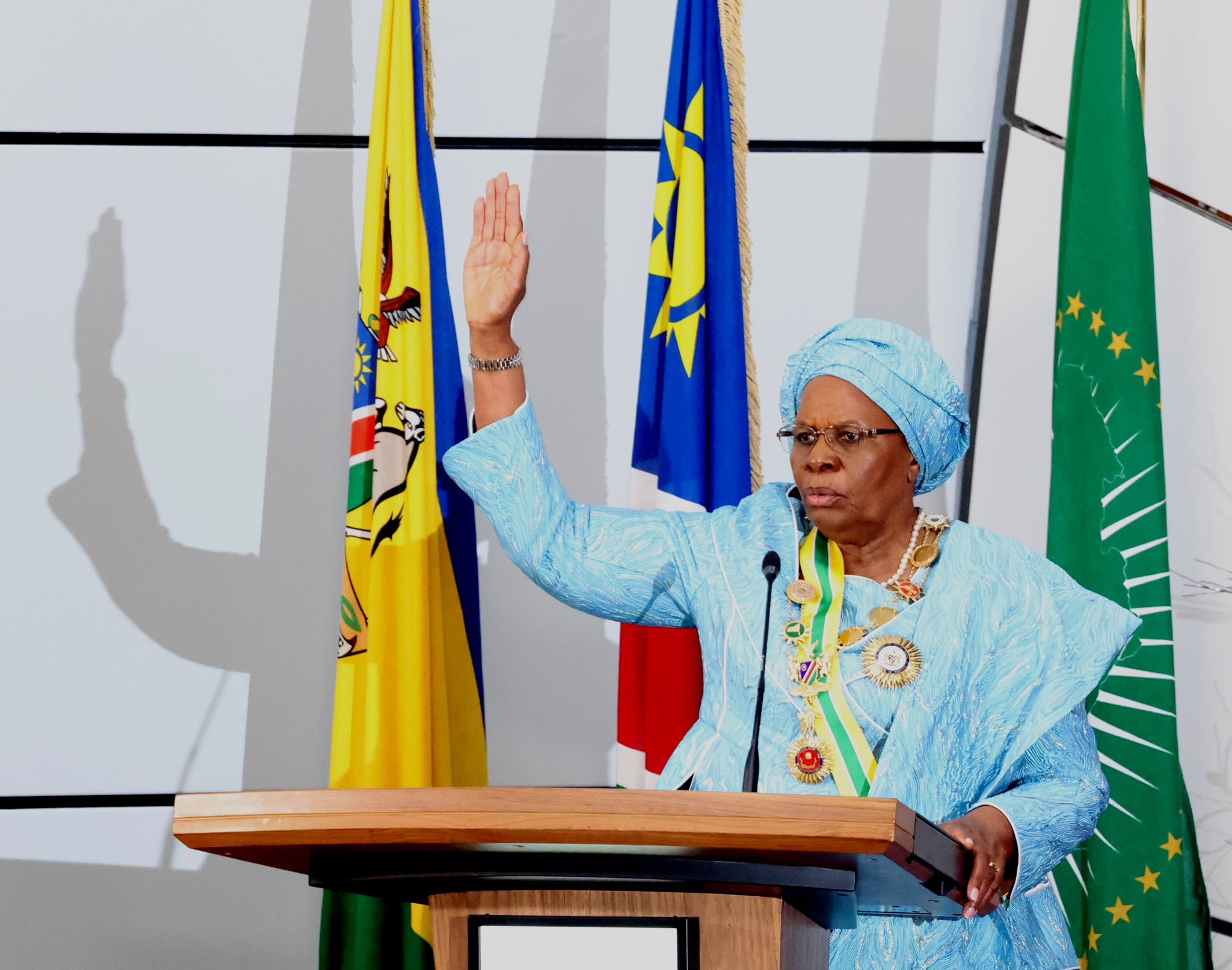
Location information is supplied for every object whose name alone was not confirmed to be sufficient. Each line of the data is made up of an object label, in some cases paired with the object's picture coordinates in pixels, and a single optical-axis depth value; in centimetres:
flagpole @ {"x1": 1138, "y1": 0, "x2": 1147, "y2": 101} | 647
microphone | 541
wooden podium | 503
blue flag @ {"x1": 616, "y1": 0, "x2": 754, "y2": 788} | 625
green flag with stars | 626
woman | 547
